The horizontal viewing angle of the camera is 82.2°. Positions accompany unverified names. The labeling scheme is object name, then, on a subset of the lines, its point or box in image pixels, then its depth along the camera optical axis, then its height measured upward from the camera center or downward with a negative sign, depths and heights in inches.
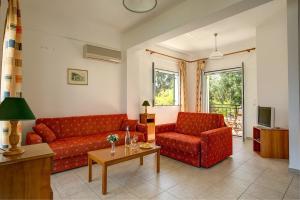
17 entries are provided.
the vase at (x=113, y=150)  96.0 -27.7
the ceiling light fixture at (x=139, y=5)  82.4 +47.3
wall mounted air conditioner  152.9 +44.7
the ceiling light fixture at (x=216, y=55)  175.6 +47.5
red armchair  114.0 -27.5
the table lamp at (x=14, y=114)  54.9 -4.4
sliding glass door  214.7 +9.6
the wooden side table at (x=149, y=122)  187.0 -22.9
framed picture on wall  148.3 +21.9
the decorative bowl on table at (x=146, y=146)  104.3 -27.4
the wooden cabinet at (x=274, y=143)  131.8 -32.3
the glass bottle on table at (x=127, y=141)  105.1 -24.4
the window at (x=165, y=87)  219.5 +18.8
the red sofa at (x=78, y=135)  107.9 -27.2
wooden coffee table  82.9 -29.0
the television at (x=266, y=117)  135.1 -12.5
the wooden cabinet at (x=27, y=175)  53.2 -24.1
